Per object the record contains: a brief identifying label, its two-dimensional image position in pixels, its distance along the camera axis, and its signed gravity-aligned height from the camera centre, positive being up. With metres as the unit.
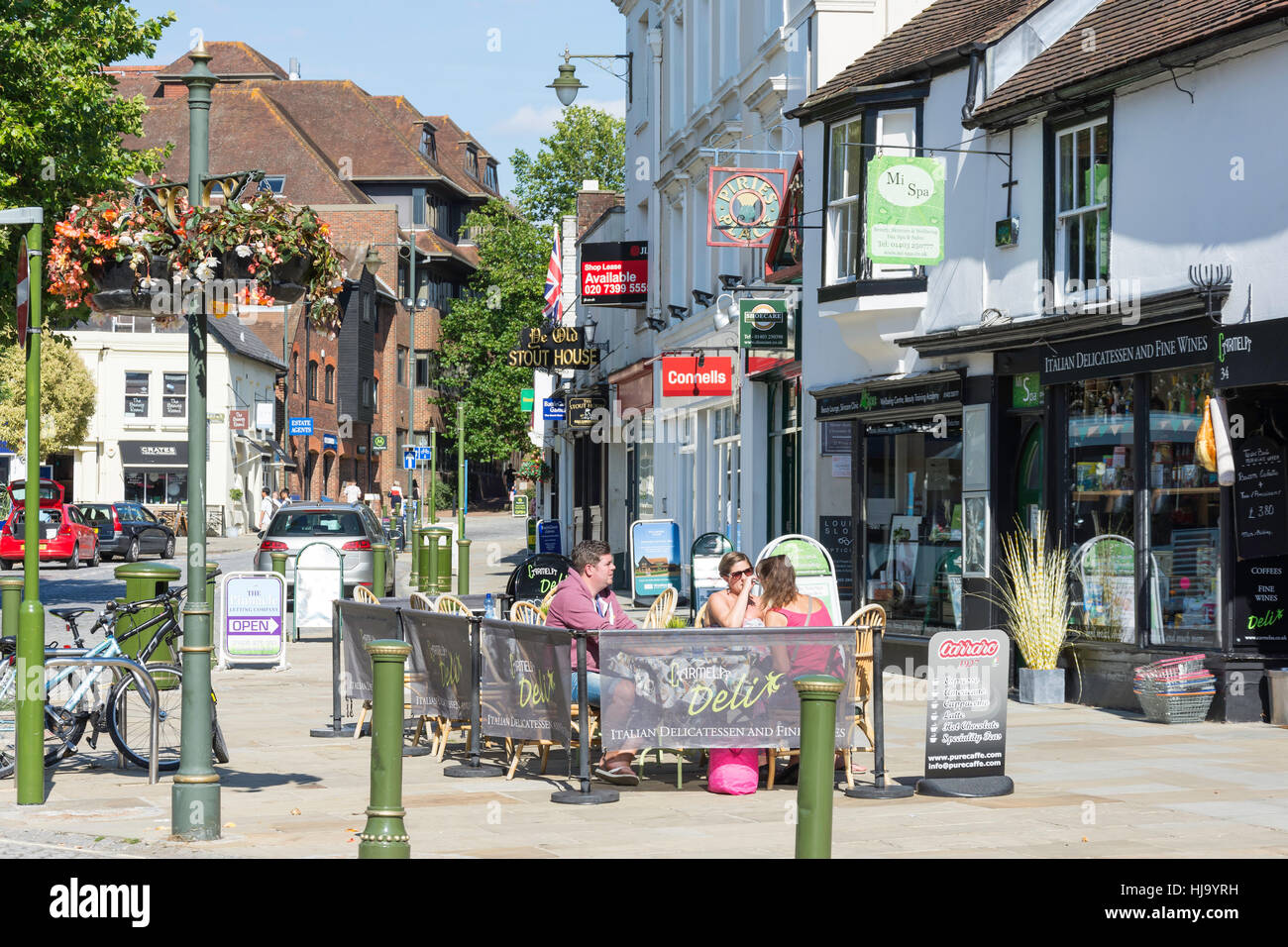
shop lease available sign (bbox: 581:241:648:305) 32.34 +4.46
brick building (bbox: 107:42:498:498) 71.38 +13.30
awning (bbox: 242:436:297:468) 62.25 +1.98
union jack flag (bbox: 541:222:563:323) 46.38 +6.17
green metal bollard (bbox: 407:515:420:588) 30.40 -1.02
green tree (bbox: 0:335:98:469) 53.16 +3.37
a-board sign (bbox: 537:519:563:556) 38.75 -0.67
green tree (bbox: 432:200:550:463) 70.94 +8.02
